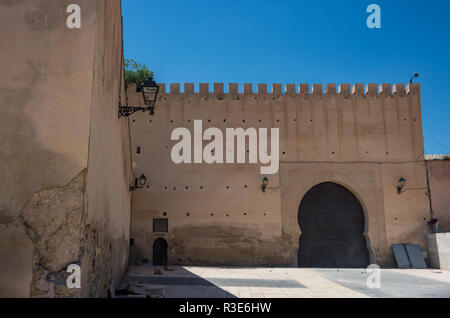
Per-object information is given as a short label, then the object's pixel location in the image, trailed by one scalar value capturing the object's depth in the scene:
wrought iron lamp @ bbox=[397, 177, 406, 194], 13.90
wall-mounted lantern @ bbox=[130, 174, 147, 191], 10.93
